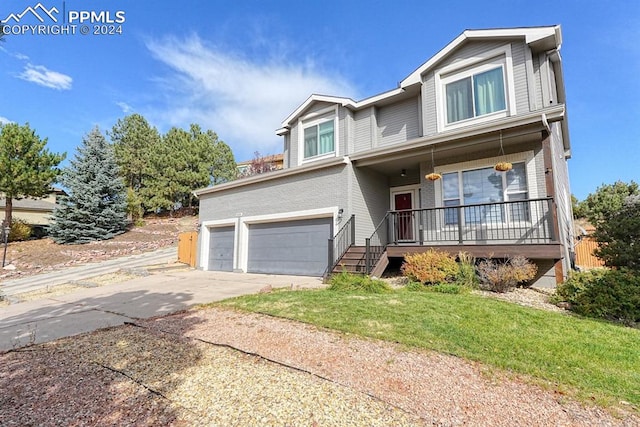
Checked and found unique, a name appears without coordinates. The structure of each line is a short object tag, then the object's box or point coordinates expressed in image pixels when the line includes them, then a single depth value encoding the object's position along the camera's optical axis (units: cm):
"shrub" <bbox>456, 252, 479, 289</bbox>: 745
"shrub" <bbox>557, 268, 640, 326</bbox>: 532
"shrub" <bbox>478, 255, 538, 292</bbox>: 707
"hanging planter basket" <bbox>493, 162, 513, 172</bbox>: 805
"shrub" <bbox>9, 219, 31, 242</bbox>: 2123
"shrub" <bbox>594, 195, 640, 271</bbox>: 766
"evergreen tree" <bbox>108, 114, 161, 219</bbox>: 2912
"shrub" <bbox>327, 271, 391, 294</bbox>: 709
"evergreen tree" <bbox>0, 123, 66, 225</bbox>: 2016
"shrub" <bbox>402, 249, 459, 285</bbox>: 762
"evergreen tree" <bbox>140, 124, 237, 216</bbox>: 2766
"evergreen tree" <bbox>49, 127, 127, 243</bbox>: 2042
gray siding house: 844
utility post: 1624
